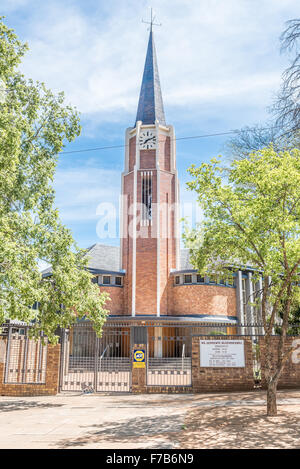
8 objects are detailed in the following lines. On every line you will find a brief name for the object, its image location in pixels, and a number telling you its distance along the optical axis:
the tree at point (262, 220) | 8.88
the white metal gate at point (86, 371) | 13.66
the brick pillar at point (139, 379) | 13.36
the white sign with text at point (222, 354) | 13.11
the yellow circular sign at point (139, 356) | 13.49
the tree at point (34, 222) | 10.12
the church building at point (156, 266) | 29.30
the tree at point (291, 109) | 9.23
